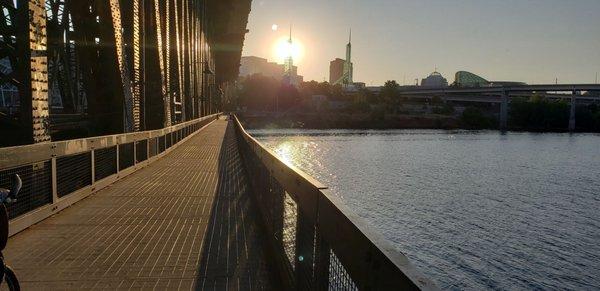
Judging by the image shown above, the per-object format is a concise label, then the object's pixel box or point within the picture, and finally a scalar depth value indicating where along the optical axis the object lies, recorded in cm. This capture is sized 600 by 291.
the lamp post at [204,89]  4246
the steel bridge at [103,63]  650
